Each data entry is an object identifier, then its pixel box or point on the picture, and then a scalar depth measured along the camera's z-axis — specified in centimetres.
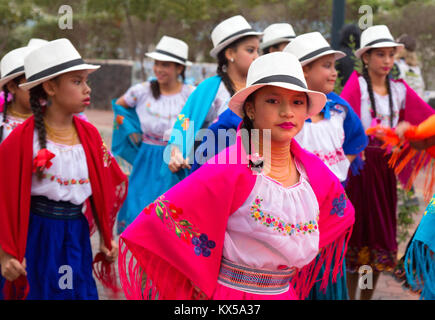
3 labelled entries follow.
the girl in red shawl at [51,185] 389
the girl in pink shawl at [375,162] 551
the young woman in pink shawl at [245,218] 298
